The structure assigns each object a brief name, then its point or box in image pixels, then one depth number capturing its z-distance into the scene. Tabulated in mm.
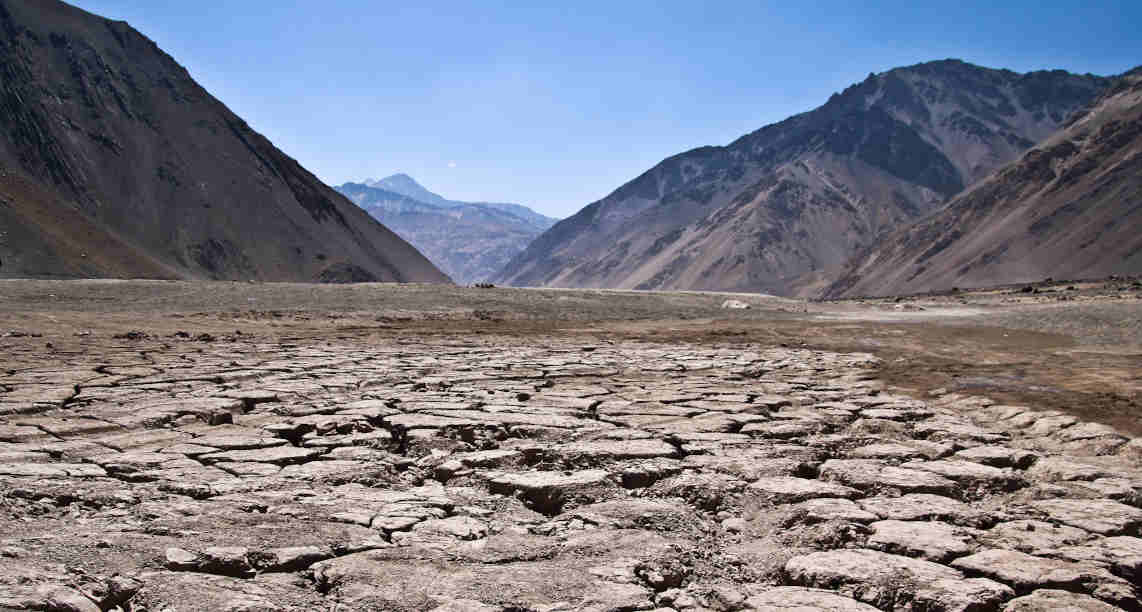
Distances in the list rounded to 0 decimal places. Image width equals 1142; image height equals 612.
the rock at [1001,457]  4801
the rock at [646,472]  4328
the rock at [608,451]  4656
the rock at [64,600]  2500
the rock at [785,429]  5590
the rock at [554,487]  4035
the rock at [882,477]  4230
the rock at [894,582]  2812
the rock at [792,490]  4082
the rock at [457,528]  3477
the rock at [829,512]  3713
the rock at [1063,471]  4477
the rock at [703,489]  4062
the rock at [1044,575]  2934
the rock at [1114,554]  3117
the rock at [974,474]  4320
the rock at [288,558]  3047
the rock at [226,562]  2980
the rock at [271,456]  4566
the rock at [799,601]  2791
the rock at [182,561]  2959
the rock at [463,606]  2709
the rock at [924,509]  3734
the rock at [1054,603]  2764
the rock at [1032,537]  3389
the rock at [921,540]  3273
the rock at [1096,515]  3602
